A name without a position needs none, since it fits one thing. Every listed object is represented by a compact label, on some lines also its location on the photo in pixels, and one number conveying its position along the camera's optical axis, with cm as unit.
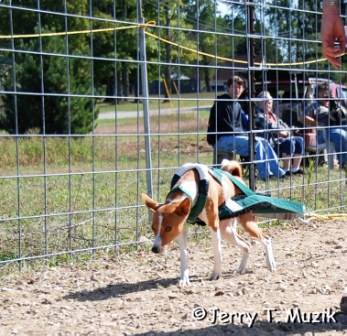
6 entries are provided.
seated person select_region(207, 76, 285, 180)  834
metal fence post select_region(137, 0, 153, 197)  656
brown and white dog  481
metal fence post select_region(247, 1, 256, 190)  726
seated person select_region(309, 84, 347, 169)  1059
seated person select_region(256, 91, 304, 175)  1017
